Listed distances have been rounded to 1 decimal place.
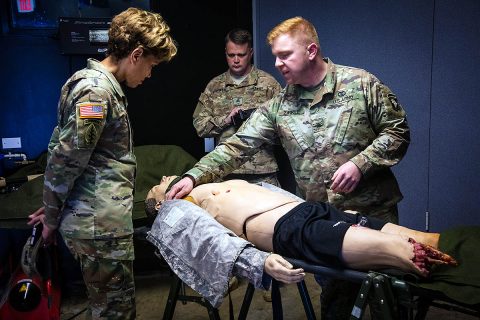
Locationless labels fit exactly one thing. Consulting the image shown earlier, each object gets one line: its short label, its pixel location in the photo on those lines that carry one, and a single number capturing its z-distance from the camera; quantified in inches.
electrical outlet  135.4
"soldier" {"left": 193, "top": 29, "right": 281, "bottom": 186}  128.1
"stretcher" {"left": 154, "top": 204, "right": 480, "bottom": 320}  54.3
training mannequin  60.3
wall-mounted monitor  130.8
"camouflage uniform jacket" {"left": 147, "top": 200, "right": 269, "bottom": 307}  64.8
